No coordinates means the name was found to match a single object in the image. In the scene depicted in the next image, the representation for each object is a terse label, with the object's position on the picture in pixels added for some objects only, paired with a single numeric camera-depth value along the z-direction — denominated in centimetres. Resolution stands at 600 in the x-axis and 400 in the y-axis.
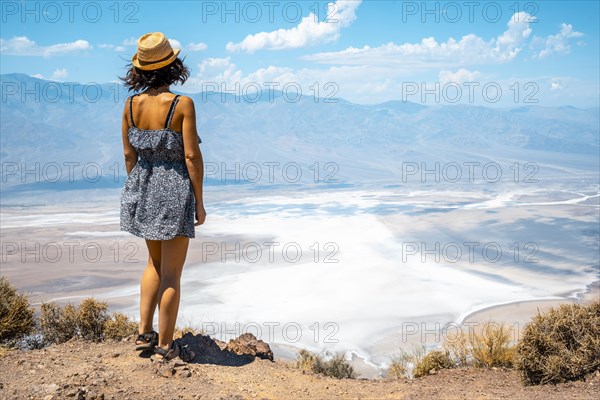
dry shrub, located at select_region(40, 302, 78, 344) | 497
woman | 354
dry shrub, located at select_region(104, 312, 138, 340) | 486
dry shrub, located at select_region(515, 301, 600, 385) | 383
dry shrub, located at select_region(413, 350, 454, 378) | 476
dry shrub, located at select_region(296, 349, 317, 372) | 511
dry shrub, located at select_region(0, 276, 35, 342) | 468
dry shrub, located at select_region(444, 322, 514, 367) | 466
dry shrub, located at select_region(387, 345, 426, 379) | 509
